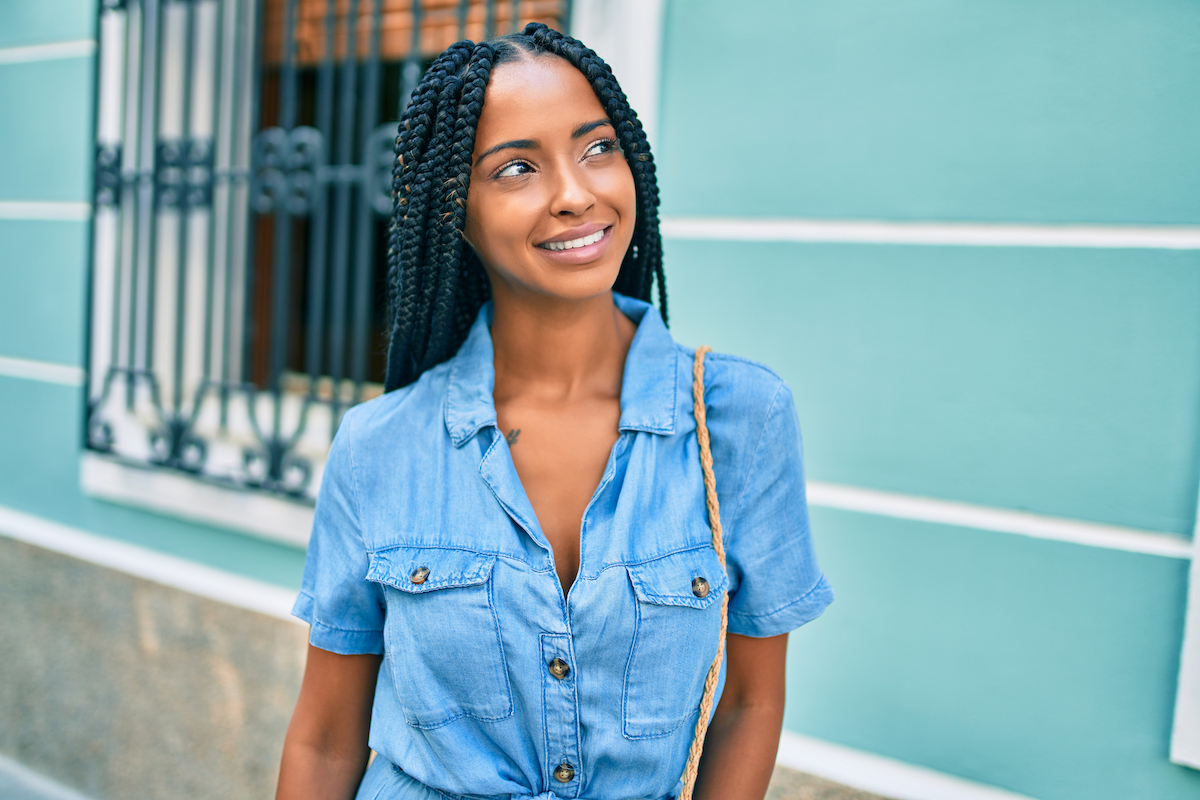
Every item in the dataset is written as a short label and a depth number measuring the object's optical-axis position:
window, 3.03
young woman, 1.29
